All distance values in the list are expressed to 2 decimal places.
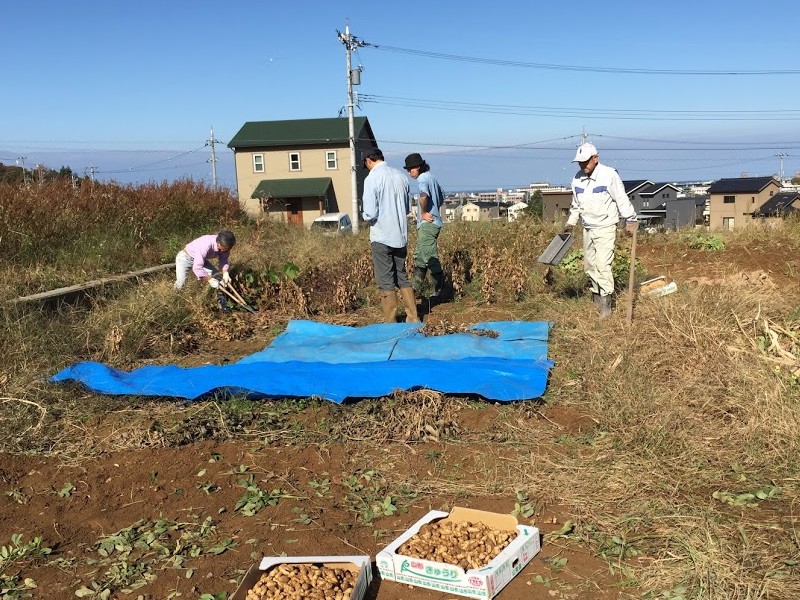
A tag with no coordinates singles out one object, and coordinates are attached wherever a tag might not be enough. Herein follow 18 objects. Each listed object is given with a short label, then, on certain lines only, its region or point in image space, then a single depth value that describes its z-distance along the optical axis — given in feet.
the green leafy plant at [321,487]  11.10
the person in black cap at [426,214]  22.85
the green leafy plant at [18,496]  11.30
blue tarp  14.65
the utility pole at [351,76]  87.86
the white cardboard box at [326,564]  8.09
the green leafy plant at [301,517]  10.19
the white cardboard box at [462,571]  8.05
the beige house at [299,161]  122.52
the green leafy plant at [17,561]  8.77
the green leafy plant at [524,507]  10.02
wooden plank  21.04
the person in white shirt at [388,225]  20.44
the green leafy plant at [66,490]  11.39
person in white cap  18.58
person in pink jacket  23.41
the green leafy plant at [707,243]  32.94
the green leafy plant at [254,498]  10.64
